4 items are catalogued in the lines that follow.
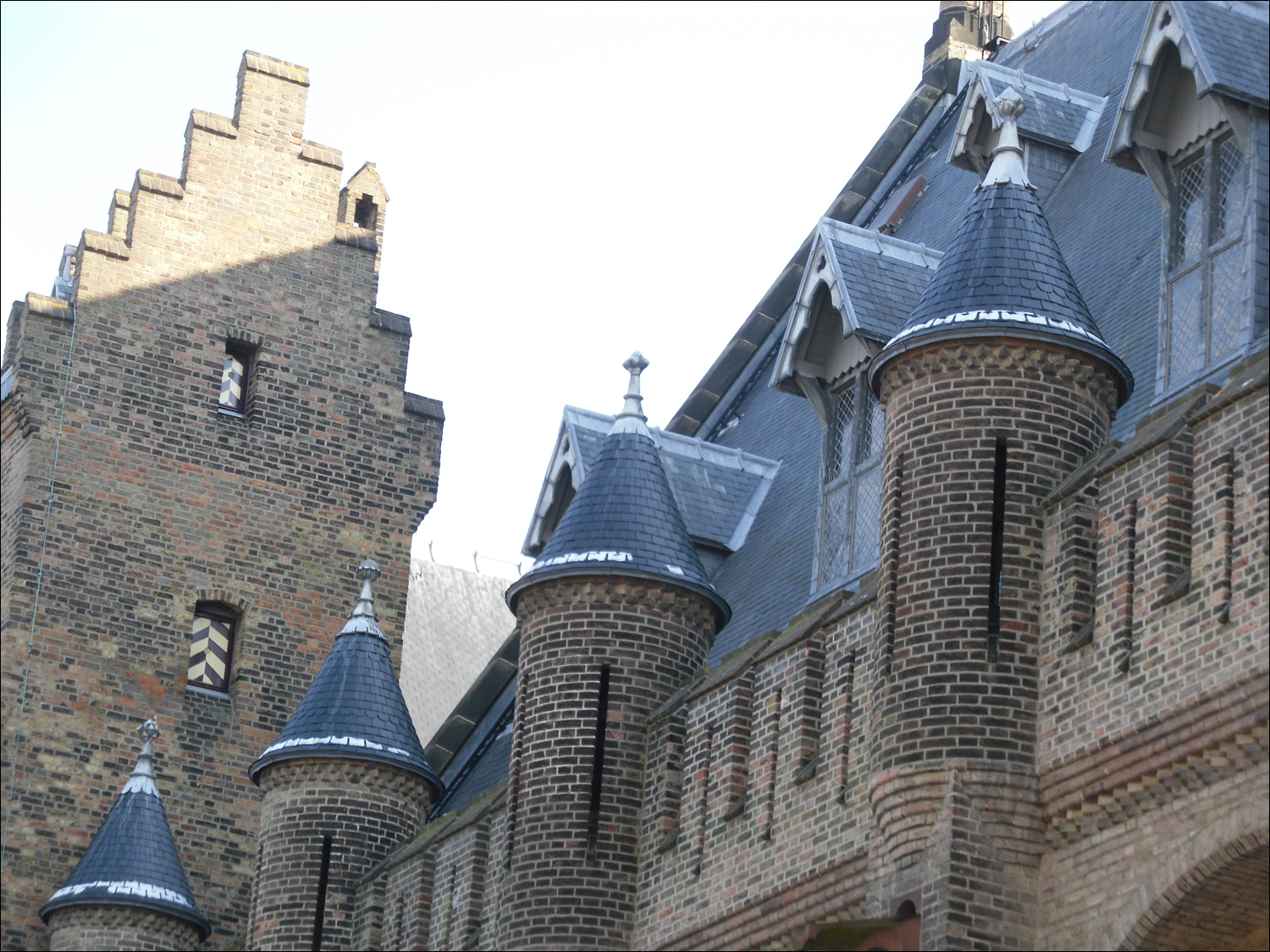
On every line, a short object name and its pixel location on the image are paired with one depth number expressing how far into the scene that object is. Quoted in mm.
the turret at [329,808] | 27125
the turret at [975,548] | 16625
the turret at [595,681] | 21516
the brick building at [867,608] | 16062
